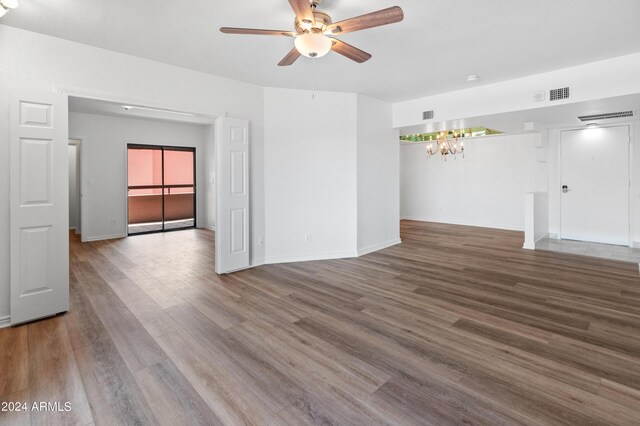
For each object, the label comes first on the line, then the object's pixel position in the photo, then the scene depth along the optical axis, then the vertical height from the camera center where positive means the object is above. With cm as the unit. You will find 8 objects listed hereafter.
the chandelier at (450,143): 798 +182
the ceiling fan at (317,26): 222 +143
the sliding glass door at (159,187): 823 +66
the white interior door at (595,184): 610 +53
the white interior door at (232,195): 439 +24
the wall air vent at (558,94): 421 +160
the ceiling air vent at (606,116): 532 +169
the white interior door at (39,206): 290 +6
